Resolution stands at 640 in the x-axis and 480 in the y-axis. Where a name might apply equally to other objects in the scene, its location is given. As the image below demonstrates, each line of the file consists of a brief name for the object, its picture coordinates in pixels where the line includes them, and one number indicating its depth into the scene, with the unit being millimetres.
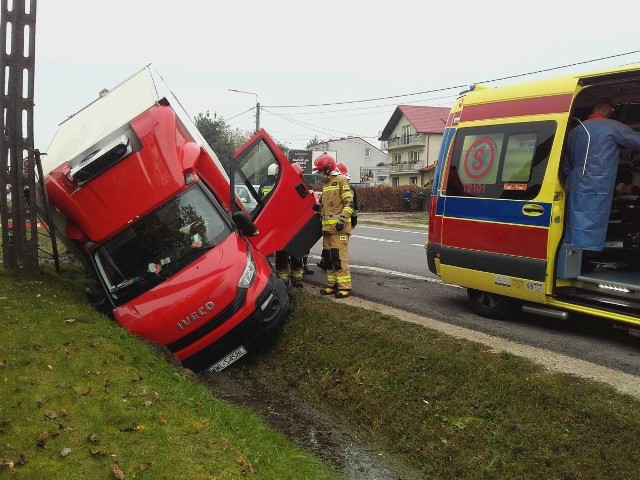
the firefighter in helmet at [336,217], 8016
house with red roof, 58031
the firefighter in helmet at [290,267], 8820
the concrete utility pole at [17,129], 8062
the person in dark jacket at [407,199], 36438
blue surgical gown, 5785
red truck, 6203
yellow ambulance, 5852
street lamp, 39584
